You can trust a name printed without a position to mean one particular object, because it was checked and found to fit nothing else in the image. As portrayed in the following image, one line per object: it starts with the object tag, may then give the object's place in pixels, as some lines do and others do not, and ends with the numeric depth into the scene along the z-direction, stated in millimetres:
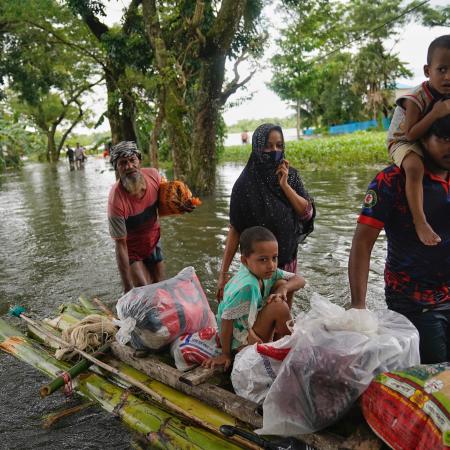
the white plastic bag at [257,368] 2141
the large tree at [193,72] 10734
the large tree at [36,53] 14177
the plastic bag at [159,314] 2992
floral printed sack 1612
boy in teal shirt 2512
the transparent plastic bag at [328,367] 1918
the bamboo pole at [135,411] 2396
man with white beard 3844
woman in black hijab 2943
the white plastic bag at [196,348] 2775
